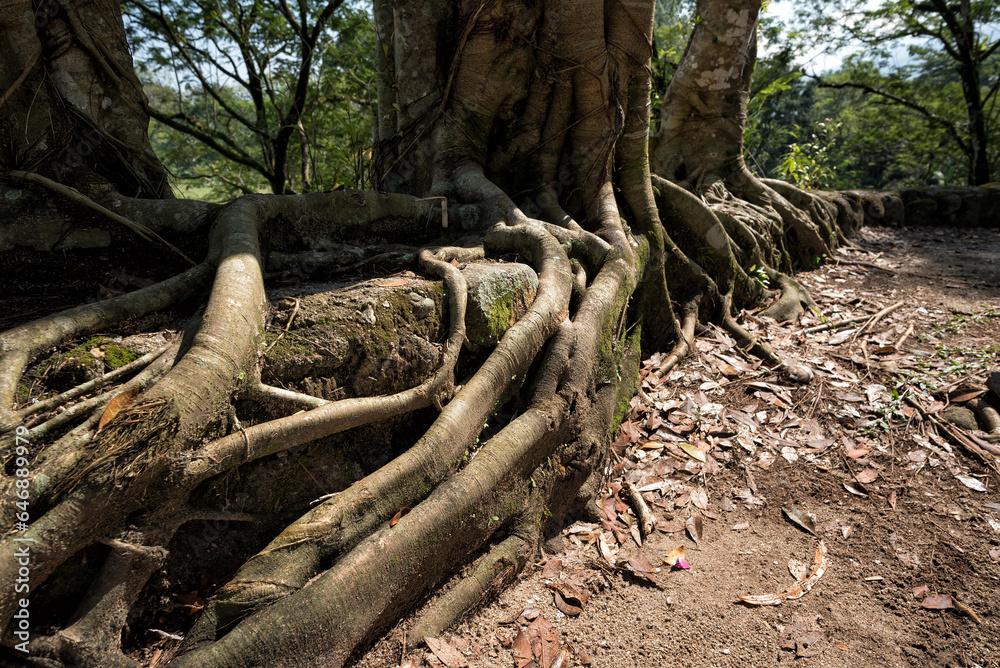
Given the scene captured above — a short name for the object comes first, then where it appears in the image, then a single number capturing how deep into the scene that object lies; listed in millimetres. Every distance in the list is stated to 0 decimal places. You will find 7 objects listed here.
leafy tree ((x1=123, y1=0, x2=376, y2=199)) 8820
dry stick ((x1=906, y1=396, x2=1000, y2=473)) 3217
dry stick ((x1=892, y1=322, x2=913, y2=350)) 4560
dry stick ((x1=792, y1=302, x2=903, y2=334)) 5086
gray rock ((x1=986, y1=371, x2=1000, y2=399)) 3557
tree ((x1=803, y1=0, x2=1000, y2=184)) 13539
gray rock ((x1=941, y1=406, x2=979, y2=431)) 3486
